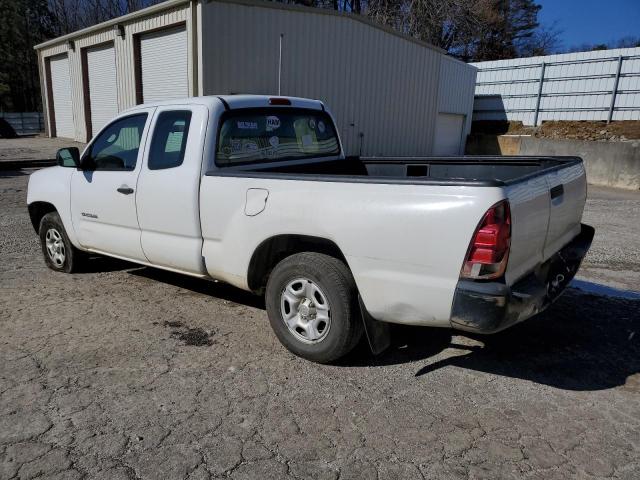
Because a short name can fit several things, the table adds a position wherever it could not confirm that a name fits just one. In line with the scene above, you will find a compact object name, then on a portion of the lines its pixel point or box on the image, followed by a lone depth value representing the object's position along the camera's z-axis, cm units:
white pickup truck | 282
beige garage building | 1359
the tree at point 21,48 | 4119
